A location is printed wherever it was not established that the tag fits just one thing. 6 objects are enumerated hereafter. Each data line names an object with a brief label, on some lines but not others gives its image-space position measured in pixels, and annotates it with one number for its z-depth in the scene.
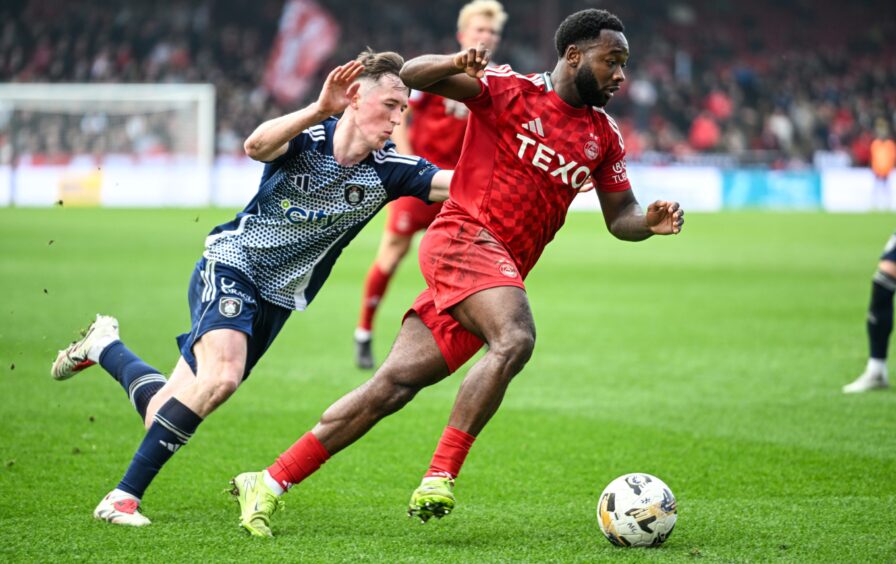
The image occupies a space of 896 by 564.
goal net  61.66
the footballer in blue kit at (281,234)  10.45
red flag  75.87
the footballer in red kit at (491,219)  10.15
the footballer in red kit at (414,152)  19.69
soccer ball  9.80
